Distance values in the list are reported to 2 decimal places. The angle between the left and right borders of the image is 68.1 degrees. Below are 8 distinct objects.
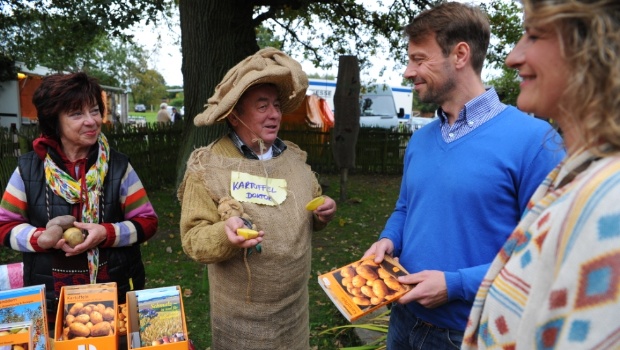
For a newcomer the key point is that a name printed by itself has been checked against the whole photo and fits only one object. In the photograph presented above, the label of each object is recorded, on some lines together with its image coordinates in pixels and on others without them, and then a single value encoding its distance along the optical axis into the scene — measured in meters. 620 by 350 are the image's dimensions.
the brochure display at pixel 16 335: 1.39
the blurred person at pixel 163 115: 16.31
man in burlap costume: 2.02
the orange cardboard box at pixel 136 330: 1.56
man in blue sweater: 1.61
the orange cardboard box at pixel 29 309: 1.53
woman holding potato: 2.16
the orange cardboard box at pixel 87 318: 1.55
